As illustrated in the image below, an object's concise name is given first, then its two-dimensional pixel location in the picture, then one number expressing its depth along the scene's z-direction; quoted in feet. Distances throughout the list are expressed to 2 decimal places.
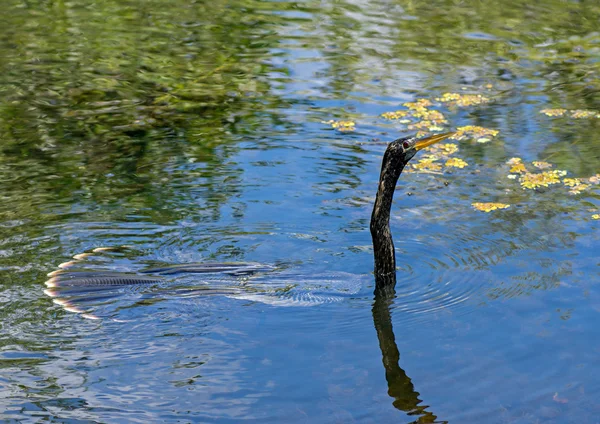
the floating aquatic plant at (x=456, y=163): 62.64
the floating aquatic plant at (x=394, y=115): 71.41
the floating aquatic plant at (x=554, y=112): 72.25
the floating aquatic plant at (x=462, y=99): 74.64
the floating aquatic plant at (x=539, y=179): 59.31
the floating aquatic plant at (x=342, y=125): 69.31
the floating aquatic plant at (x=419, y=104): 73.14
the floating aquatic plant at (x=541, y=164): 61.93
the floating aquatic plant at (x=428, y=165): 62.49
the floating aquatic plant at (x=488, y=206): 55.83
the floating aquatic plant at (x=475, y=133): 67.62
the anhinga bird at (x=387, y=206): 45.80
